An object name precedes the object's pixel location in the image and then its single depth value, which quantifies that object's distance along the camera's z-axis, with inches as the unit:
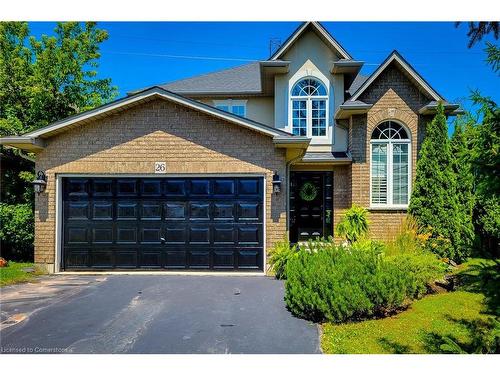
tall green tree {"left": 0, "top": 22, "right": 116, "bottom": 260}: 470.3
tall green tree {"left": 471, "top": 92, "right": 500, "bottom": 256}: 136.8
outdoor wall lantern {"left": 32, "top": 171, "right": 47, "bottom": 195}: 339.9
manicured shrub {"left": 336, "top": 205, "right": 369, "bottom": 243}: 391.9
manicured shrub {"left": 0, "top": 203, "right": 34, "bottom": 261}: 400.5
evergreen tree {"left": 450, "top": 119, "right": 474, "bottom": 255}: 339.1
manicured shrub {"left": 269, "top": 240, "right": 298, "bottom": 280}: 321.7
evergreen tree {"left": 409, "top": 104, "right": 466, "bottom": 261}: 340.8
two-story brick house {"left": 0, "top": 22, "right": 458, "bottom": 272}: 340.2
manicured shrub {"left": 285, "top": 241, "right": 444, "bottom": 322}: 206.7
